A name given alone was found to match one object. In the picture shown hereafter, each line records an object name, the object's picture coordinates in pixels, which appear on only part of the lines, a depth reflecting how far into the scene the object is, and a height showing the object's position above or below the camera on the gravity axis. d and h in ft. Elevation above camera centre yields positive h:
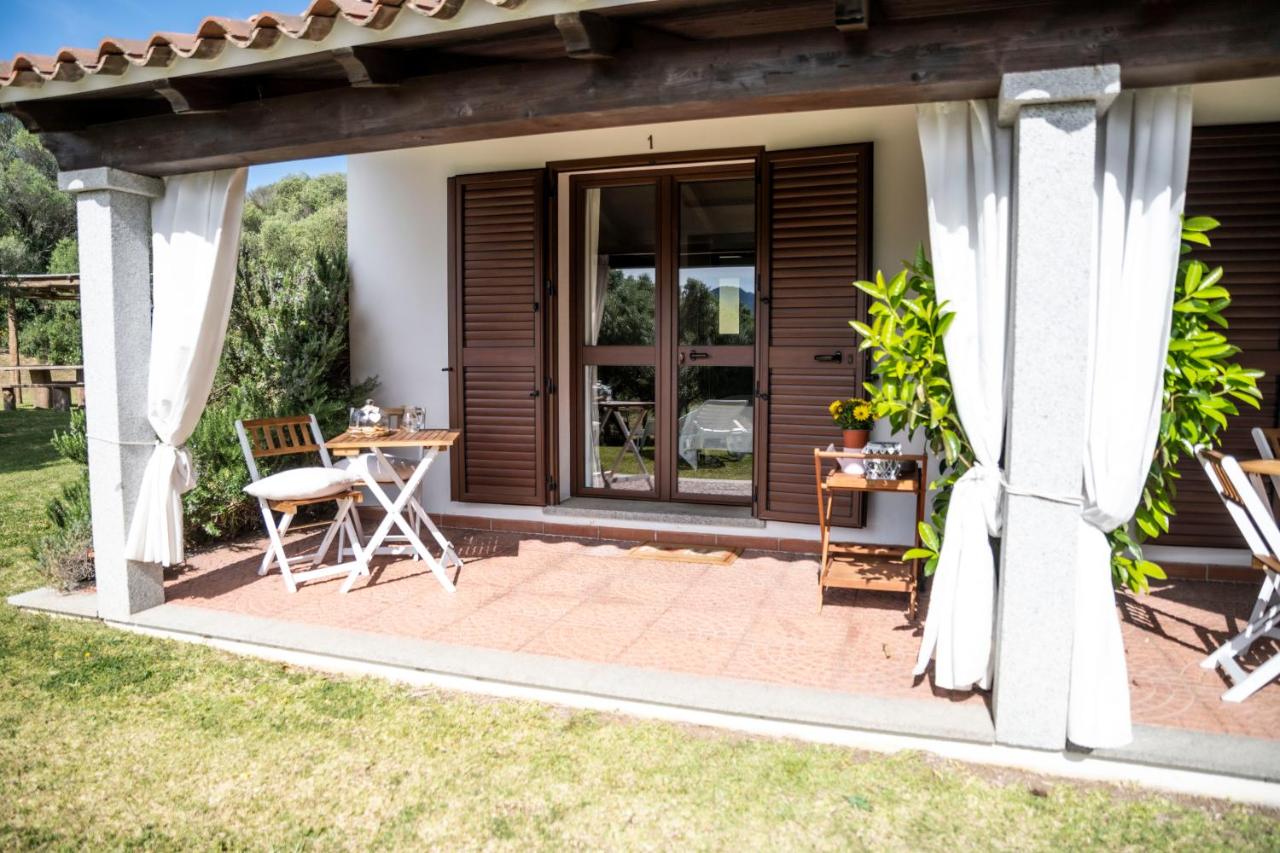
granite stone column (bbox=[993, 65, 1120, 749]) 8.68 -0.14
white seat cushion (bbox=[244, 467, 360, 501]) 14.38 -1.94
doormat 16.83 -3.70
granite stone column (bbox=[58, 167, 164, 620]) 13.09 +0.30
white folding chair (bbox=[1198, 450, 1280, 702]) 10.02 -2.47
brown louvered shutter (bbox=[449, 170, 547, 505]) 19.25 +0.87
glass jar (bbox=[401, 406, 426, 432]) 15.94 -0.89
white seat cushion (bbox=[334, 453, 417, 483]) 14.97 -1.91
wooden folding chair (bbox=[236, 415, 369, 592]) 14.83 -2.32
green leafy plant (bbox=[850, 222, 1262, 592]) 9.97 -0.11
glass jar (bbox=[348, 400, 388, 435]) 15.70 -0.88
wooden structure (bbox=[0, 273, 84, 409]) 44.42 -0.01
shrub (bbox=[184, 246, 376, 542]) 19.39 +0.48
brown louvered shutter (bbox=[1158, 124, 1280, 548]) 14.87 +2.45
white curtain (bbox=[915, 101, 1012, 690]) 9.52 +0.57
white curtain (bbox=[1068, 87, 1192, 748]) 8.77 +0.26
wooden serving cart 13.33 -3.23
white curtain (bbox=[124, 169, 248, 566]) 13.19 +0.82
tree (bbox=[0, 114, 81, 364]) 61.62 +9.90
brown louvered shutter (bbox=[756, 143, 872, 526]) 16.60 +1.31
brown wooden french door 19.04 +0.92
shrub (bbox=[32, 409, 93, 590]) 15.20 -3.08
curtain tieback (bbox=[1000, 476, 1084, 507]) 8.86 -1.30
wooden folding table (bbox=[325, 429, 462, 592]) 14.84 -1.92
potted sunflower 13.92 -0.77
